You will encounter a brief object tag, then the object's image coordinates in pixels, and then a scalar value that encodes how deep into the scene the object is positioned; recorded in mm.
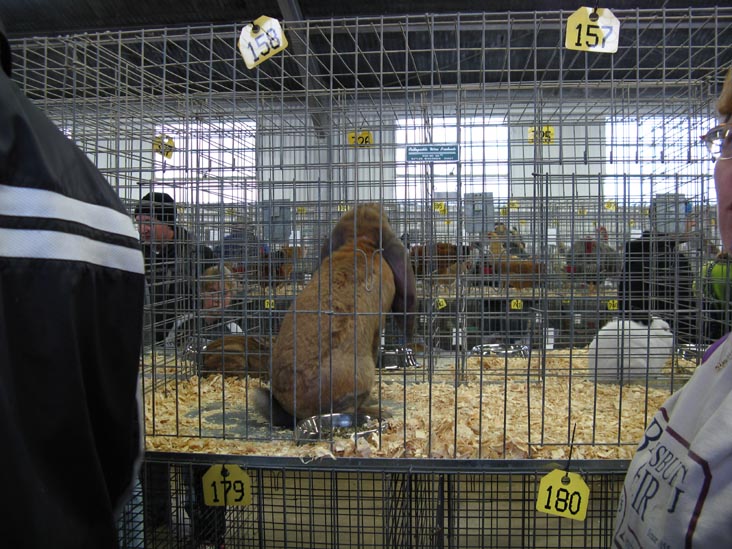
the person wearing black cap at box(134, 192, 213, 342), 2922
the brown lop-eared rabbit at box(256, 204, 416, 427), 2740
